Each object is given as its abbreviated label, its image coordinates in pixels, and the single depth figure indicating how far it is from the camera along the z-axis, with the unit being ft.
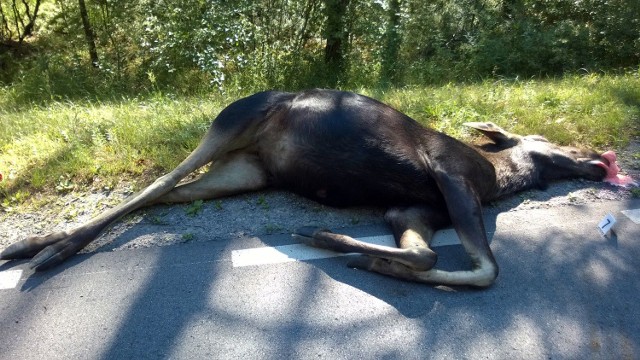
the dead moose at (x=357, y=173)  10.23
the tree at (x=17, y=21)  34.65
